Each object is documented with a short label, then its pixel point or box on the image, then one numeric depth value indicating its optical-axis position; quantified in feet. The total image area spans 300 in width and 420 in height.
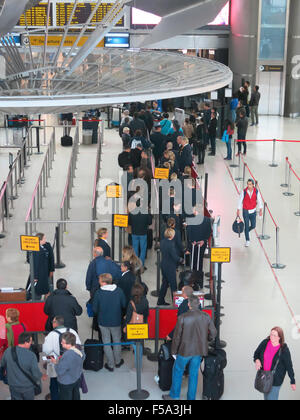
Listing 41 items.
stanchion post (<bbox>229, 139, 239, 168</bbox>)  72.64
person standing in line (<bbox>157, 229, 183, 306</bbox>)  39.63
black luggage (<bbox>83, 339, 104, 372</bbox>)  34.55
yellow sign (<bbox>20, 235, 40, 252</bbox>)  35.60
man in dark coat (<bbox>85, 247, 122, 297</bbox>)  36.99
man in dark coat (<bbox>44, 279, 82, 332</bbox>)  32.94
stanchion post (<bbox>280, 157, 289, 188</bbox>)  66.30
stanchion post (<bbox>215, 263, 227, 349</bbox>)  34.66
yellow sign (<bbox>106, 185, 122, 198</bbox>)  46.14
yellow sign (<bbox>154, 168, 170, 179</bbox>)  50.65
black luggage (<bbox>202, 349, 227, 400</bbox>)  32.12
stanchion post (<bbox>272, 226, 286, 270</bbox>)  47.75
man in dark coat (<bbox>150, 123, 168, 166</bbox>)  62.85
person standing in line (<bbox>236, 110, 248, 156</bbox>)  73.89
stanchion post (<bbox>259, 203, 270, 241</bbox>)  53.31
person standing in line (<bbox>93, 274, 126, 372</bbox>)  33.47
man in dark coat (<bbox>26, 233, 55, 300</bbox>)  38.83
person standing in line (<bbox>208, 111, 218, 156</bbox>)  74.02
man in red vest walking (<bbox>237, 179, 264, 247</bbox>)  50.60
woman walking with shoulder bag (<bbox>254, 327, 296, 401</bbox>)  28.89
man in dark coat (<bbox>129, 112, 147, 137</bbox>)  64.80
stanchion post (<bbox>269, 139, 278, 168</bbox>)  73.20
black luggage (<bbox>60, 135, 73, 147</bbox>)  80.94
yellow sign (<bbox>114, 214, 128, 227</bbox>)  40.78
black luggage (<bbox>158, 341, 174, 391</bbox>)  32.83
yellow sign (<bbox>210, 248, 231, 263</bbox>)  34.71
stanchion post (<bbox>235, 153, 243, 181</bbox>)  68.18
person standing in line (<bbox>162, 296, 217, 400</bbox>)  30.66
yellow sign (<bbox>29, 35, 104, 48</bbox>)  97.66
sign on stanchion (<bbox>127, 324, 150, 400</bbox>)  31.01
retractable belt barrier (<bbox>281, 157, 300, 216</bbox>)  63.87
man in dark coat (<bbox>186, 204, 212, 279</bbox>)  43.21
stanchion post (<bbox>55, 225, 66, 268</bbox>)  46.08
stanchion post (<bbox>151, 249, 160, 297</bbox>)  40.52
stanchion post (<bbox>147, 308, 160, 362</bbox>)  35.68
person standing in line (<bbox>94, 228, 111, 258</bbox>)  39.59
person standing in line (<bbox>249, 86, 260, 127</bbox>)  90.83
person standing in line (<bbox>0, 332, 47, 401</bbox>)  28.35
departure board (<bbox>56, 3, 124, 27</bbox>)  98.16
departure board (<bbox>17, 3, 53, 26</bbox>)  101.30
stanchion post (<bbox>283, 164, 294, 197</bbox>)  63.62
